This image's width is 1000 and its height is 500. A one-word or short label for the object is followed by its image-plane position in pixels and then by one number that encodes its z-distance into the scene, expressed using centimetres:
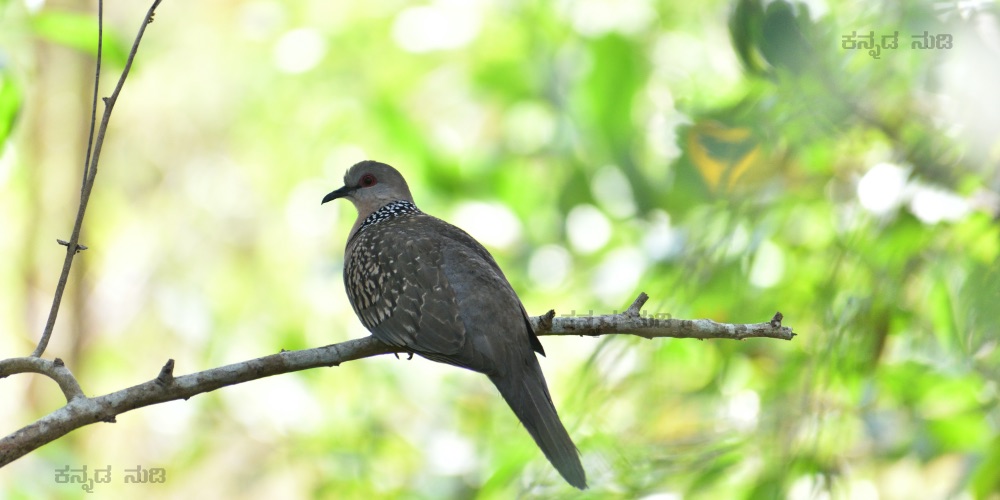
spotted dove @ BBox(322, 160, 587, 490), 664
